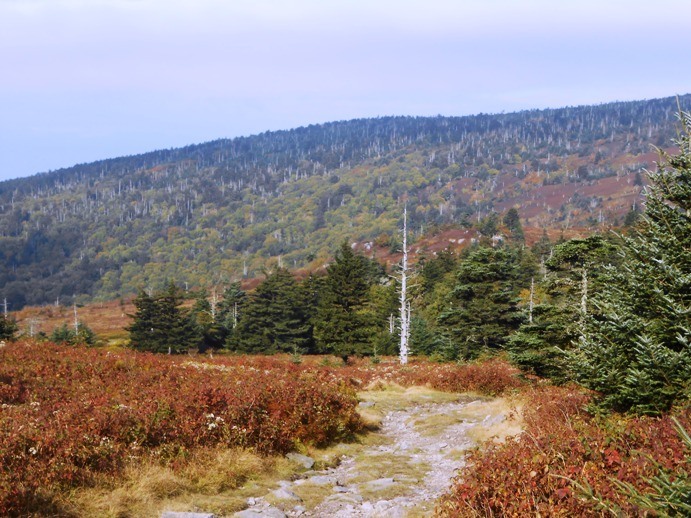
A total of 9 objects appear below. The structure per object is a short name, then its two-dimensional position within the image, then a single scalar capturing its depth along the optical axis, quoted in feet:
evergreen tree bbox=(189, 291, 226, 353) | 195.21
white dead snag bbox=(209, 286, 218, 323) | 232.53
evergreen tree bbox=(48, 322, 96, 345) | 161.72
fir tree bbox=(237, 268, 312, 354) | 183.01
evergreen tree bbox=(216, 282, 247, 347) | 237.86
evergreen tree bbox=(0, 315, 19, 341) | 109.90
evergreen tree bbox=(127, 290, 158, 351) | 181.98
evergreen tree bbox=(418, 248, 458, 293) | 238.07
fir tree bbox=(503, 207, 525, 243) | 381.19
